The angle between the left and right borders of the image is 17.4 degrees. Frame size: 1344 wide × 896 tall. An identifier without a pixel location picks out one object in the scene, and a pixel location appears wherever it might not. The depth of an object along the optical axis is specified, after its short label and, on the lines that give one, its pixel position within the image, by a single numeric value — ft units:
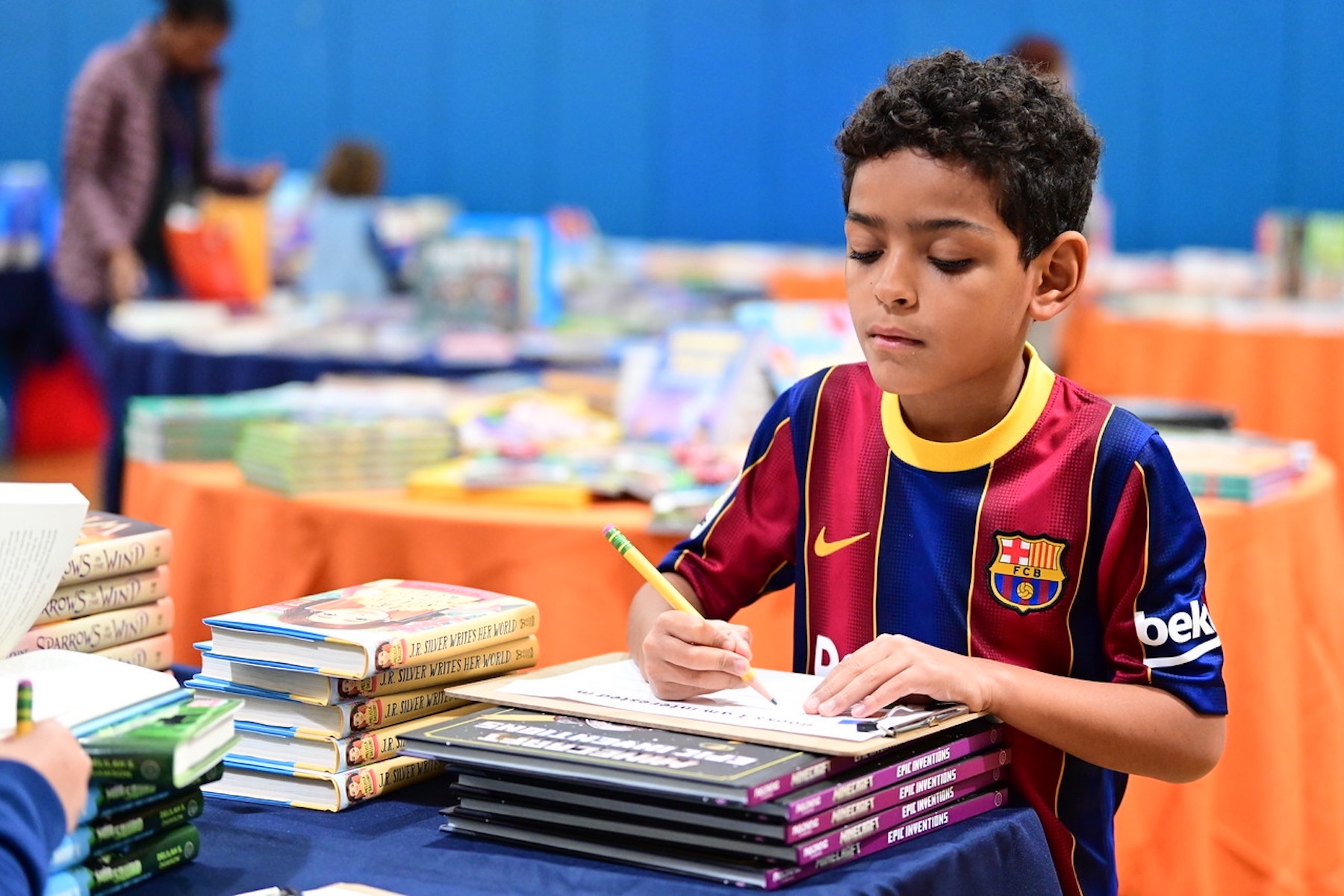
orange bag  33.88
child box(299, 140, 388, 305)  36.53
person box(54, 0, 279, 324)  31.94
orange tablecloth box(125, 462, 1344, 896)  15.36
